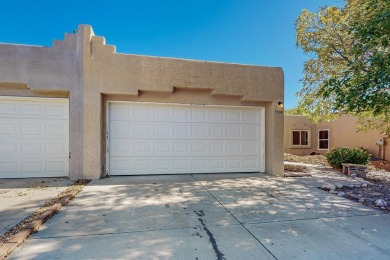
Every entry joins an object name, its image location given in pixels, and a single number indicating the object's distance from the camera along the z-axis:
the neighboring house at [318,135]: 14.76
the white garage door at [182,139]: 6.84
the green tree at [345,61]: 3.72
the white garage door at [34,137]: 6.20
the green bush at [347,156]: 8.85
